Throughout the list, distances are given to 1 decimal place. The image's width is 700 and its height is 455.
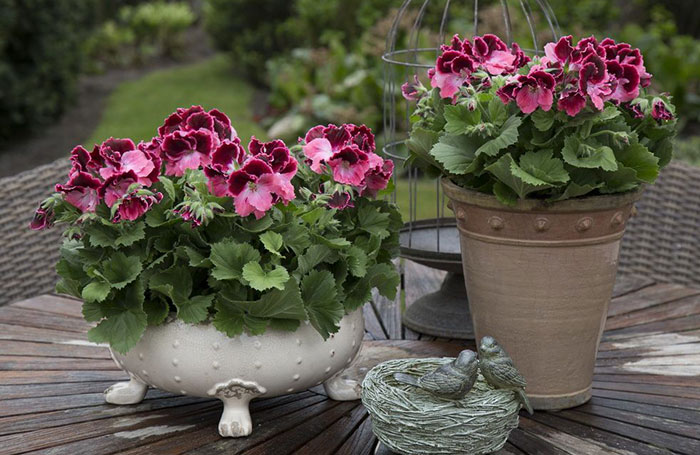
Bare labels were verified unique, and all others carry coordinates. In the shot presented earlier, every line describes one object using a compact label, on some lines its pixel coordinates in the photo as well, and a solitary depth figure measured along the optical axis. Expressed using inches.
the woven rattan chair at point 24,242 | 89.3
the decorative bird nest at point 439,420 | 61.8
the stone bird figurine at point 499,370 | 62.7
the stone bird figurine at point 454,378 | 62.0
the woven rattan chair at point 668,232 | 96.0
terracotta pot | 66.2
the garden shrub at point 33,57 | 238.2
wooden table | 64.7
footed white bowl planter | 64.7
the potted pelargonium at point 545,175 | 64.4
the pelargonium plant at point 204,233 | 63.1
